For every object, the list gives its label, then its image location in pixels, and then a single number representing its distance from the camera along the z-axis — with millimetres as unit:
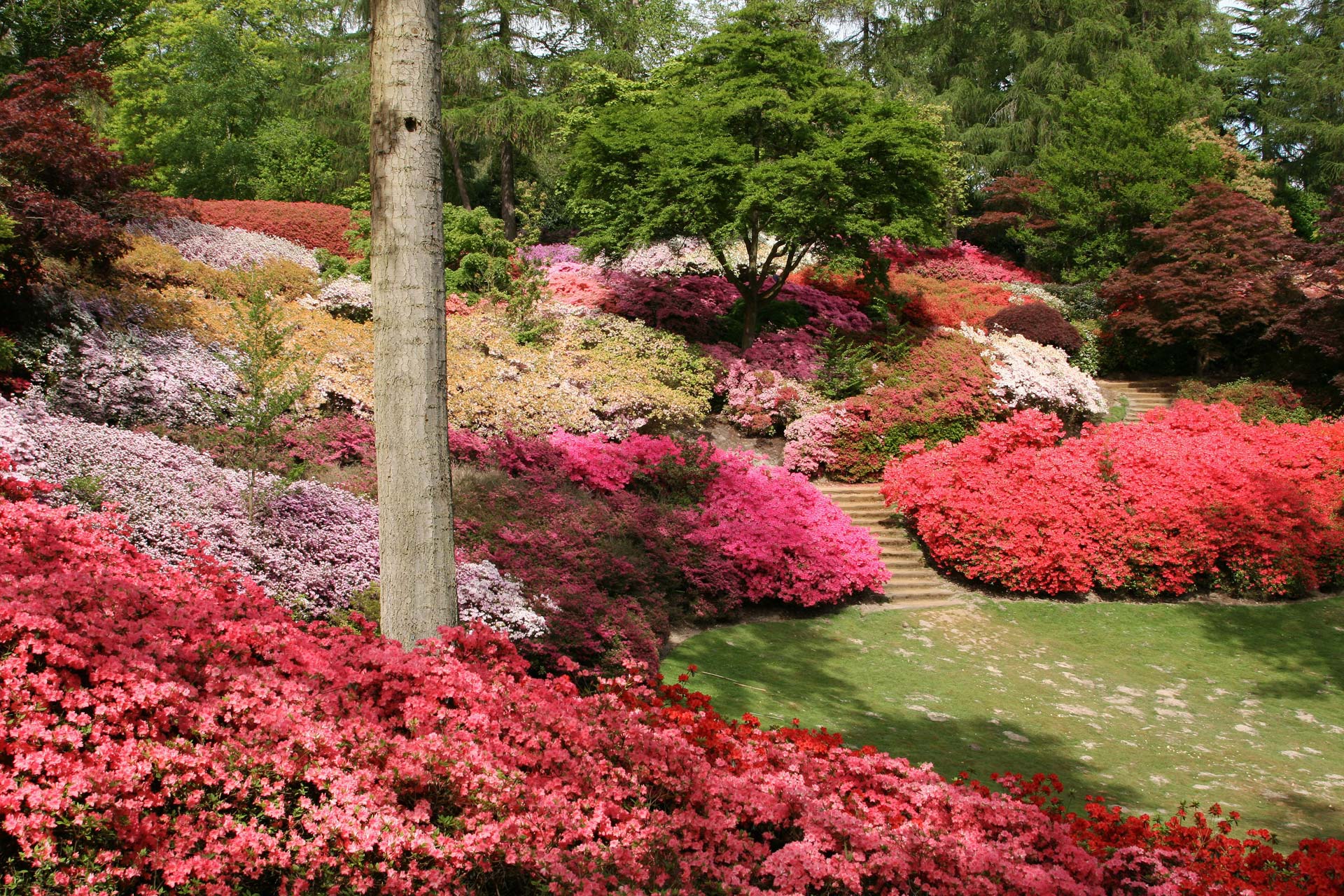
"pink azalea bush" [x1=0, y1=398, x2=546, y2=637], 5879
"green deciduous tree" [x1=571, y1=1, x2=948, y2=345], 14961
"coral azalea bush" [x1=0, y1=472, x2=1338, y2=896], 2920
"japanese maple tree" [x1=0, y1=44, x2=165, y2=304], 7715
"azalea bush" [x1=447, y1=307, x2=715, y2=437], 11211
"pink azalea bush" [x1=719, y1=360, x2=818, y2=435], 14461
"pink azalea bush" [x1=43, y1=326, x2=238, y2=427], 7875
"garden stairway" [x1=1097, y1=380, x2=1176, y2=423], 18473
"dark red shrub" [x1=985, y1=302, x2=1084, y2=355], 19891
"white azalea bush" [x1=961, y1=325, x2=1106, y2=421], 15461
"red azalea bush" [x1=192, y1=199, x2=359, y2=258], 18750
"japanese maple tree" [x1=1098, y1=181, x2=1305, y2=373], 18109
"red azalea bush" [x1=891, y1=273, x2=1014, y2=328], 20312
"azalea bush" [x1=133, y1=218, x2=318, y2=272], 14734
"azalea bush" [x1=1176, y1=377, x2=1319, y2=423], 16391
